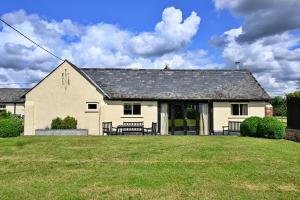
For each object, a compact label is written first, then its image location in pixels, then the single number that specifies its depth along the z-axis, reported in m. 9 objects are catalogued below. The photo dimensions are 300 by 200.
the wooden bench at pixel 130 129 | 16.93
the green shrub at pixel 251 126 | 15.14
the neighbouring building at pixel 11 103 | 36.44
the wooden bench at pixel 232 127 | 17.93
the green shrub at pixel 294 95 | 14.95
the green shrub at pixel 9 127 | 14.73
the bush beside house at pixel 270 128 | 14.62
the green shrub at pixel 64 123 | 17.22
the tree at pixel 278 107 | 34.92
